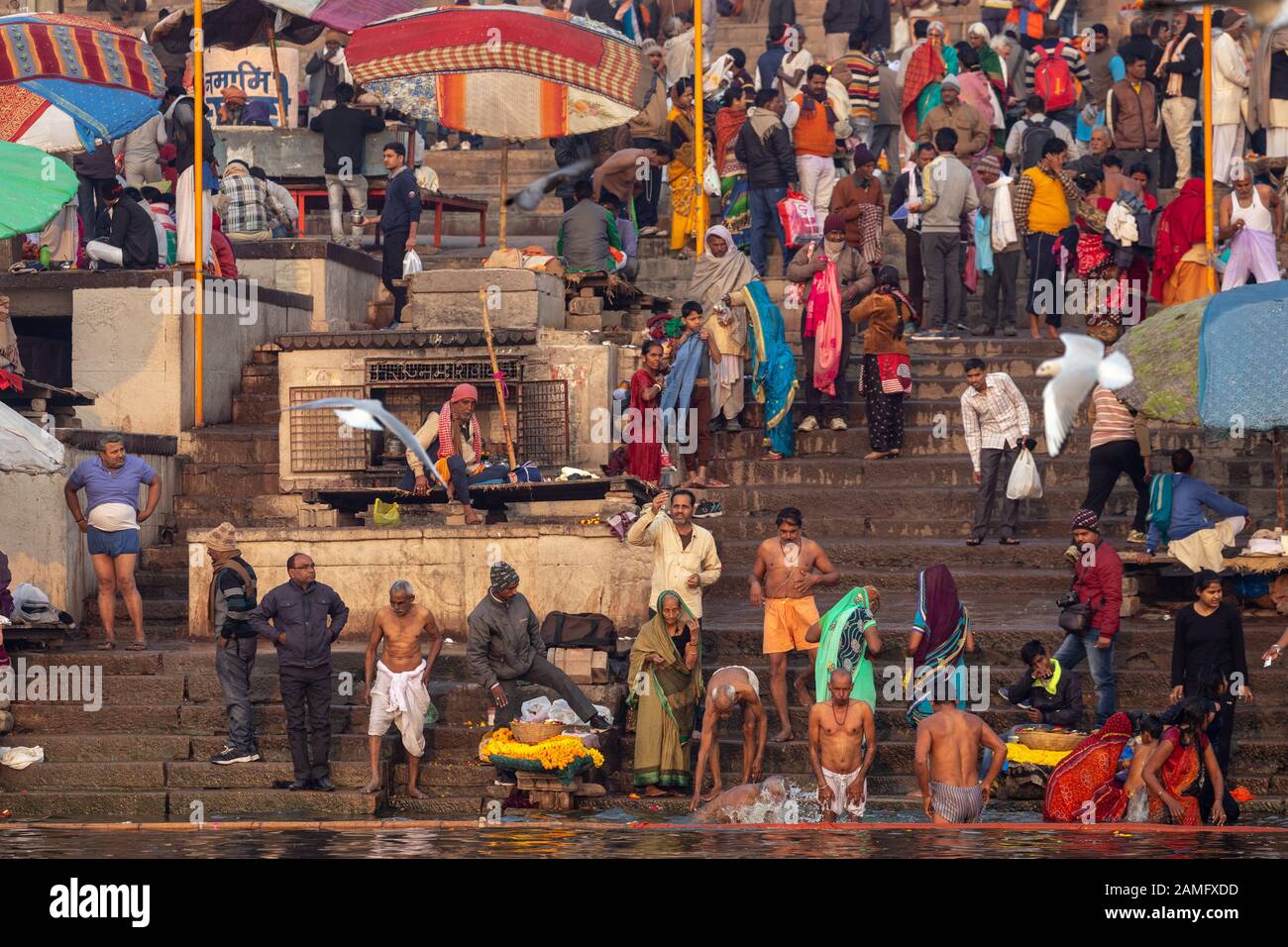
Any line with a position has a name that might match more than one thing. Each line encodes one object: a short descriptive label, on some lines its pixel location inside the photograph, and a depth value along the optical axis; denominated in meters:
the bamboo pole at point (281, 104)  28.12
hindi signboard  29.45
